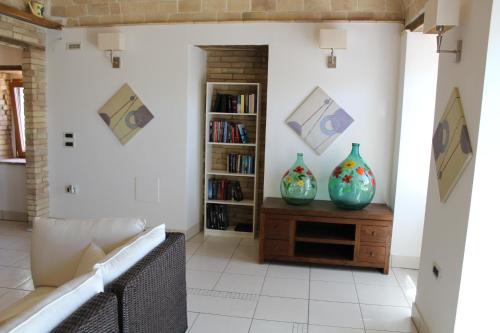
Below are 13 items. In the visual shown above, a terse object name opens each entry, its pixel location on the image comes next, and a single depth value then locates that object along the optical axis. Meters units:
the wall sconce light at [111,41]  4.41
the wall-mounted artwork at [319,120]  4.18
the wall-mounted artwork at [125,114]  4.60
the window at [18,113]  5.54
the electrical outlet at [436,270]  2.52
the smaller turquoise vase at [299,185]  3.96
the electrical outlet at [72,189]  4.89
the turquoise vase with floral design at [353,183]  3.80
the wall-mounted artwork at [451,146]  2.20
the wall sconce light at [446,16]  2.32
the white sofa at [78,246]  2.12
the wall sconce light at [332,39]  3.95
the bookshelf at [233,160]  4.80
